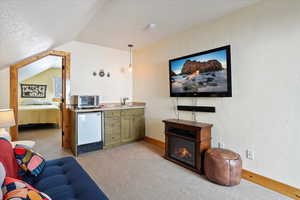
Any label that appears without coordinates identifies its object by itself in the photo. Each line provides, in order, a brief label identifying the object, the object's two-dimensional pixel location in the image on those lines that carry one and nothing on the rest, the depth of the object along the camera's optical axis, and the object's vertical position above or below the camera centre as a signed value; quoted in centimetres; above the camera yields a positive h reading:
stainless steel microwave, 335 -1
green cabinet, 357 -66
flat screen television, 244 +47
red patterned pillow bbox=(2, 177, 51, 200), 80 -52
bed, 510 -52
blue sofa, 119 -74
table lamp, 219 -27
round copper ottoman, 204 -94
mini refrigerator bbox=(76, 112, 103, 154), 319 -68
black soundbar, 270 -17
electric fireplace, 243 -74
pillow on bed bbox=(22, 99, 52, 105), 671 -6
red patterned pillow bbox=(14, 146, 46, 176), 143 -59
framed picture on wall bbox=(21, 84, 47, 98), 681 +46
